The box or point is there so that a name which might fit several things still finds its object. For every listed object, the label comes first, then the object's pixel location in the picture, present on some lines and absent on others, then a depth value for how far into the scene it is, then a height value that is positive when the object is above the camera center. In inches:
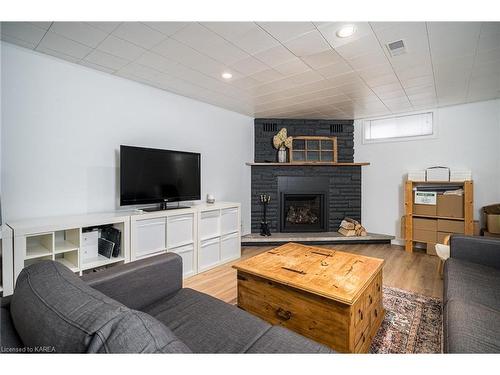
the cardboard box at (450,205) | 131.8 -11.6
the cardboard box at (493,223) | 121.0 -19.5
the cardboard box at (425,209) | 139.9 -14.5
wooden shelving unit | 129.1 -13.6
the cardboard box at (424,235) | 139.6 -29.5
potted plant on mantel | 168.4 +29.5
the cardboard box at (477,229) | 130.4 -23.9
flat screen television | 96.8 +4.2
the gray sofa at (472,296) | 44.8 -27.7
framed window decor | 174.6 +24.9
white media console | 70.5 -19.8
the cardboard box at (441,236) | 136.3 -29.0
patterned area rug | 62.5 -41.0
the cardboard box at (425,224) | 139.6 -22.9
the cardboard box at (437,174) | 137.6 +6.0
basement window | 153.3 +37.3
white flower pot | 169.0 +20.2
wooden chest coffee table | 55.0 -27.6
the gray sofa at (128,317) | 25.0 -19.0
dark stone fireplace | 173.8 +1.9
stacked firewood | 165.0 -30.1
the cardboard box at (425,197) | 139.6 -7.4
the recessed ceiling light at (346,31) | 69.4 +44.5
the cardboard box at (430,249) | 140.0 -36.9
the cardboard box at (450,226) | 132.0 -22.9
